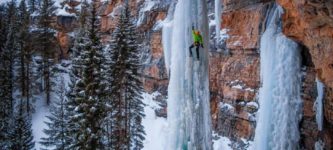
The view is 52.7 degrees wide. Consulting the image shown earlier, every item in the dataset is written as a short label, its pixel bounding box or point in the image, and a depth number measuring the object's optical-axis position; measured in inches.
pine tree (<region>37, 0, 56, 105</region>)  1259.8
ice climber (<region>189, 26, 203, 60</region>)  447.8
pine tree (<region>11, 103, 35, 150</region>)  765.9
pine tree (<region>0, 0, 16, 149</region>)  886.4
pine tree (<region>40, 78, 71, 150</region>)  824.9
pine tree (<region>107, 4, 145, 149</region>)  693.3
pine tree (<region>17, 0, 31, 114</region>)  1195.3
